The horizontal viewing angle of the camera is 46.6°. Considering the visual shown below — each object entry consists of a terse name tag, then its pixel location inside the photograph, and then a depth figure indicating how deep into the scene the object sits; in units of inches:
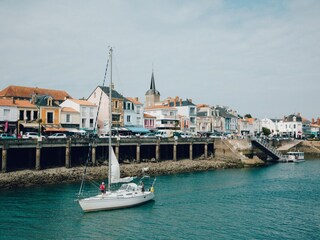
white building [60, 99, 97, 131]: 2795.3
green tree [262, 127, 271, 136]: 5693.9
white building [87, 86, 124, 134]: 3038.9
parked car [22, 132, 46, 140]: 2189.2
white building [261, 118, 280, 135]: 6210.6
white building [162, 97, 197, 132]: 3907.5
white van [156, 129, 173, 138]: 3314.2
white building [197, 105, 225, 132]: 4156.0
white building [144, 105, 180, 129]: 3666.3
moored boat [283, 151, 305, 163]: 3270.2
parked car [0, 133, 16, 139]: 1996.7
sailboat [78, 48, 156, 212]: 1359.5
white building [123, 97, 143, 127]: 3186.5
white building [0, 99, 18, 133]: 2389.3
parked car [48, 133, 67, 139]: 2145.9
